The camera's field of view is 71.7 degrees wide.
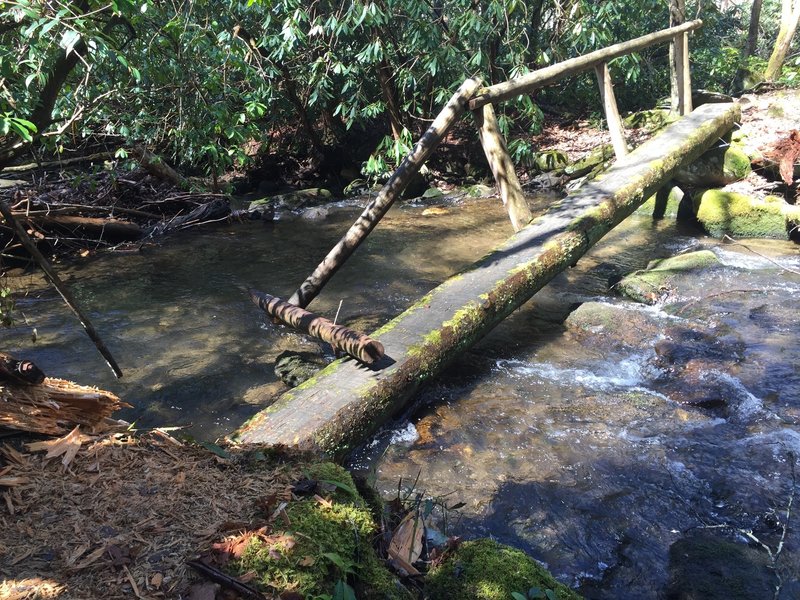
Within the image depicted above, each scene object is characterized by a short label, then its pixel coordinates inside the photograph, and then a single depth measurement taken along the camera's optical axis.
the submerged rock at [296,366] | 4.45
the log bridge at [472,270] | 3.30
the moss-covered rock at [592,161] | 11.25
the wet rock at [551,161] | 12.18
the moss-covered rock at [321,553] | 1.69
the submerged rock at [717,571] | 2.43
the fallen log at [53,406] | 2.19
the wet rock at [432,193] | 12.06
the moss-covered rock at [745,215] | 7.26
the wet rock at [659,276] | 5.78
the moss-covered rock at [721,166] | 8.12
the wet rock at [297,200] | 11.60
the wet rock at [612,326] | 4.97
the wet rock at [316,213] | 10.65
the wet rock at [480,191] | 11.66
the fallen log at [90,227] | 8.08
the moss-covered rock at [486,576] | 2.00
